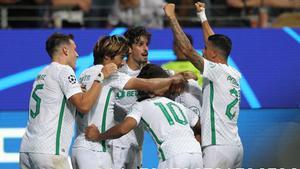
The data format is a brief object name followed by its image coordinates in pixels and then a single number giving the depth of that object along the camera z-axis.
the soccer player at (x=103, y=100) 16.04
